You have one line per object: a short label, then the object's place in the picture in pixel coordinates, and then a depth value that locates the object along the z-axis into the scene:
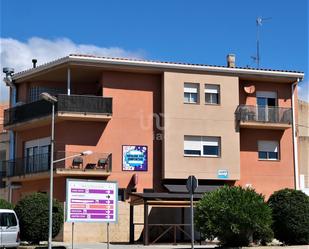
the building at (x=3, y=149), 39.41
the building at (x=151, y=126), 34.91
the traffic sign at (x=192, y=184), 20.39
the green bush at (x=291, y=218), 23.72
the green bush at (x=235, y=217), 22.17
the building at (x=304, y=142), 42.06
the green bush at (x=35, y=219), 26.61
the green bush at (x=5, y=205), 28.14
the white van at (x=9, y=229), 23.22
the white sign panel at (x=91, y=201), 21.91
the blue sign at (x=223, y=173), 36.44
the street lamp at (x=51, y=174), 23.93
